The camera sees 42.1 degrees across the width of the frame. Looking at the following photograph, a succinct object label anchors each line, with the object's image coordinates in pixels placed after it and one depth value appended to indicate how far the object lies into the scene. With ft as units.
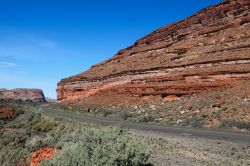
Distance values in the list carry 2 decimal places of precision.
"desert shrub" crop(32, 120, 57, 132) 73.97
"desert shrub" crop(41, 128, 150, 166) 26.45
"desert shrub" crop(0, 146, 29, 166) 41.17
